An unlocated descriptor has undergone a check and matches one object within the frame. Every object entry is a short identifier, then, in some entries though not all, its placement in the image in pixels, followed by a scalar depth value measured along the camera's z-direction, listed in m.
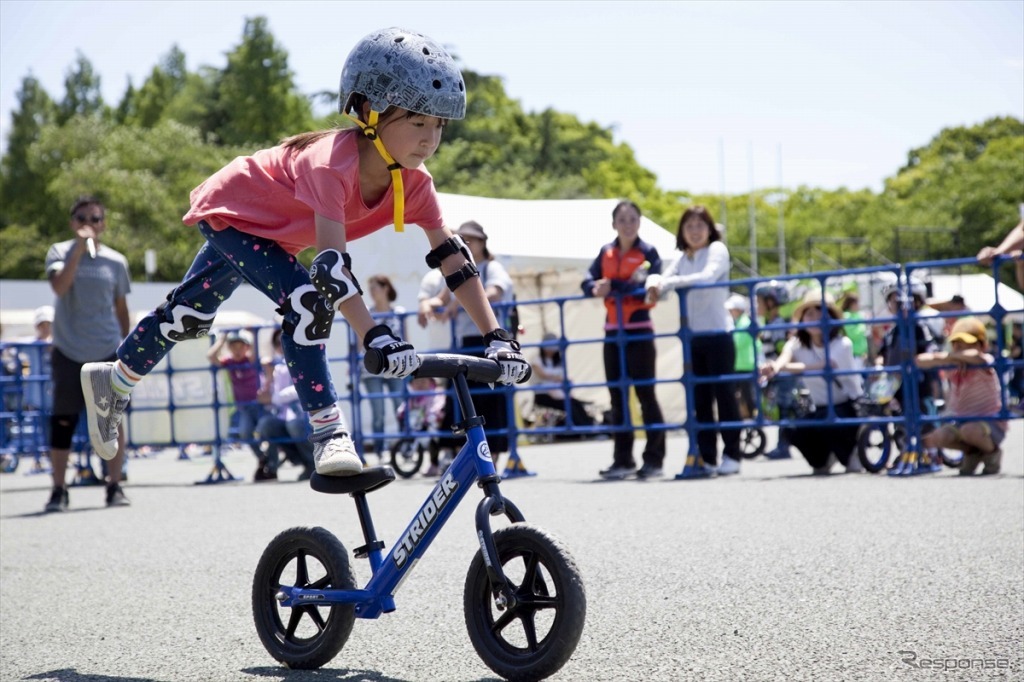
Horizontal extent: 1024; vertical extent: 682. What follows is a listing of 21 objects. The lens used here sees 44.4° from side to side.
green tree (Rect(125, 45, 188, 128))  67.50
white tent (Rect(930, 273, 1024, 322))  29.39
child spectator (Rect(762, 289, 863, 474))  9.87
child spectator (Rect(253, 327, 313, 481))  11.78
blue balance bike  3.28
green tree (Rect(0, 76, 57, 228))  55.91
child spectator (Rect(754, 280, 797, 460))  11.43
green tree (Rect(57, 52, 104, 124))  70.12
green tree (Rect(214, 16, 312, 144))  55.91
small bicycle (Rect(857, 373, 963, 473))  9.97
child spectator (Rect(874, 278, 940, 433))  9.72
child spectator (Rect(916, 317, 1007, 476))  8.95
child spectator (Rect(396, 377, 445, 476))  11.46
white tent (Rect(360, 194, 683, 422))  15.98
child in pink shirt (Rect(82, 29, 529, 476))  3.57
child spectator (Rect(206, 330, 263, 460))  12.68
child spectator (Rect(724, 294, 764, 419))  14.66
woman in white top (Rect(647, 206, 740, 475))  9.89
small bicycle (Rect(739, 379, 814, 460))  10.70
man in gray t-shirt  8.59
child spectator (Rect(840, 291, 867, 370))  13.87
